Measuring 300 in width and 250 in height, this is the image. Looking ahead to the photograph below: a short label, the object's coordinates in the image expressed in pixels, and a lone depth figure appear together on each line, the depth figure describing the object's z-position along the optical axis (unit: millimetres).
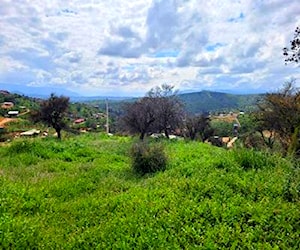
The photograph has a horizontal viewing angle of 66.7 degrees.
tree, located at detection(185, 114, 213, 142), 23304
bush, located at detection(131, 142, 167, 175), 8381
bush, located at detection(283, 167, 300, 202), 4978
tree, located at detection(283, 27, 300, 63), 7041
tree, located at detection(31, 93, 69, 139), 16206
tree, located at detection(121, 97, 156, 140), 17005
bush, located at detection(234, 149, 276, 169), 7030
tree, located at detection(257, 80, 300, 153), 13264
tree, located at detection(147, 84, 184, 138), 17808
